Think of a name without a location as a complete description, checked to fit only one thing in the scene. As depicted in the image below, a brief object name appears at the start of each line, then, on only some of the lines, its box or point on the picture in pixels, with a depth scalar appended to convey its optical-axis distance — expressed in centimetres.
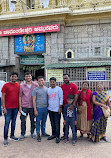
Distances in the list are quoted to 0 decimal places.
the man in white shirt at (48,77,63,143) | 394
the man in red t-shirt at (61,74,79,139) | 395
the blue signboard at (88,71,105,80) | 1000
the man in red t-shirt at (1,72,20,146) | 388
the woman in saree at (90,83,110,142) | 379
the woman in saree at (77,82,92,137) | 392
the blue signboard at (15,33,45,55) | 1252
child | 379
